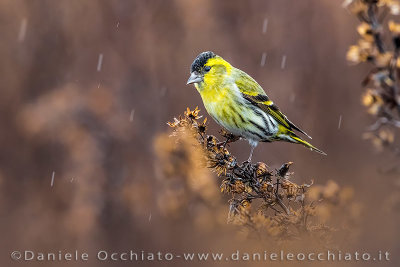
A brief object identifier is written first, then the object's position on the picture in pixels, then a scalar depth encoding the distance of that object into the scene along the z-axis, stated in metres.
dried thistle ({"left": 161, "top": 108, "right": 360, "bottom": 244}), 5.36
